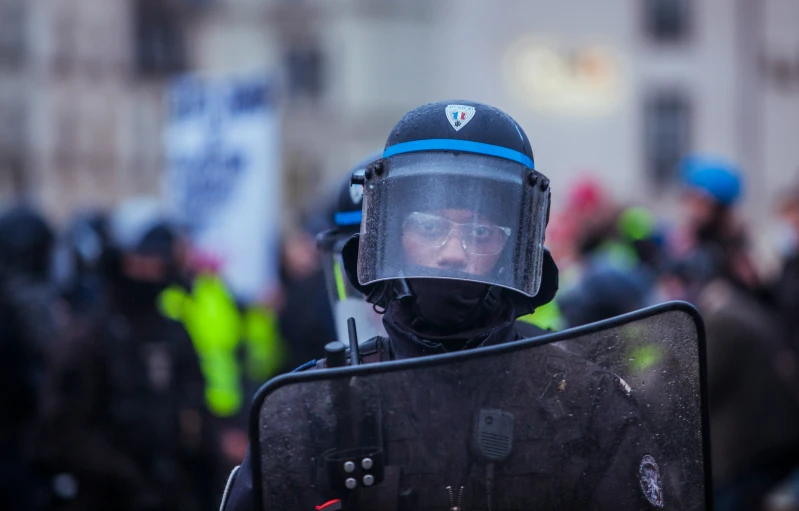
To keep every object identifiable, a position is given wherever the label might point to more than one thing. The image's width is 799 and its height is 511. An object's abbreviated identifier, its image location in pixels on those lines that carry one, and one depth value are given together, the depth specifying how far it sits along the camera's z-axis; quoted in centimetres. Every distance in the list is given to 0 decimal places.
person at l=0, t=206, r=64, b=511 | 1191
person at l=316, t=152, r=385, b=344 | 711
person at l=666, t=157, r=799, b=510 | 1083
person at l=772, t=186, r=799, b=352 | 1510
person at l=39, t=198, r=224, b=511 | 1081
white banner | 1744
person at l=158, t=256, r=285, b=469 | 1468
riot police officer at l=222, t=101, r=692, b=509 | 477
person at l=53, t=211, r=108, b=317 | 1395
